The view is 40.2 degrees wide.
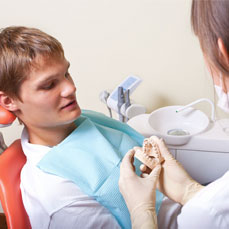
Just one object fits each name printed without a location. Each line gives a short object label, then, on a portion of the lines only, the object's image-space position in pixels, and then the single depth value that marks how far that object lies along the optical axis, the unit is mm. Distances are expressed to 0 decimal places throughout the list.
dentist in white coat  721
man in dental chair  1013
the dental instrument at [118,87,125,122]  1526
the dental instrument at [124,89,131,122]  1516
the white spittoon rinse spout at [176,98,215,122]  1497
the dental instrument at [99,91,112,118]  1686
